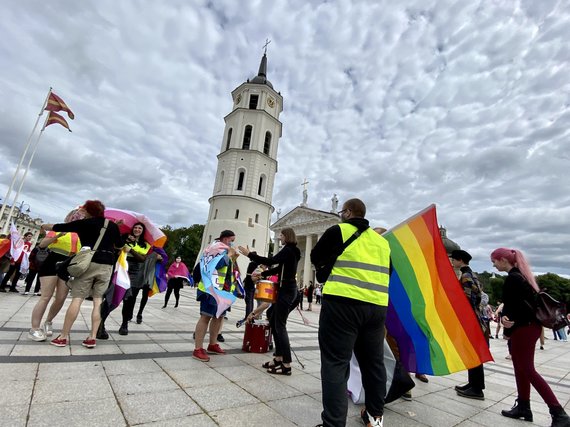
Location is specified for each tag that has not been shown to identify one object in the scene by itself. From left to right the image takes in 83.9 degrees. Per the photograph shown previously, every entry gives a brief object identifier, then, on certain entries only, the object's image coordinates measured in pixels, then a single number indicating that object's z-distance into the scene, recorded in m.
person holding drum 4.47
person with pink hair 3.68
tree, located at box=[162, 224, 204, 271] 66.88
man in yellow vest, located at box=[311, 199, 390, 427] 2.58
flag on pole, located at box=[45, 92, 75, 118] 18.70
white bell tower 37.47
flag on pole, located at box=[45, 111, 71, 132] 18.84
